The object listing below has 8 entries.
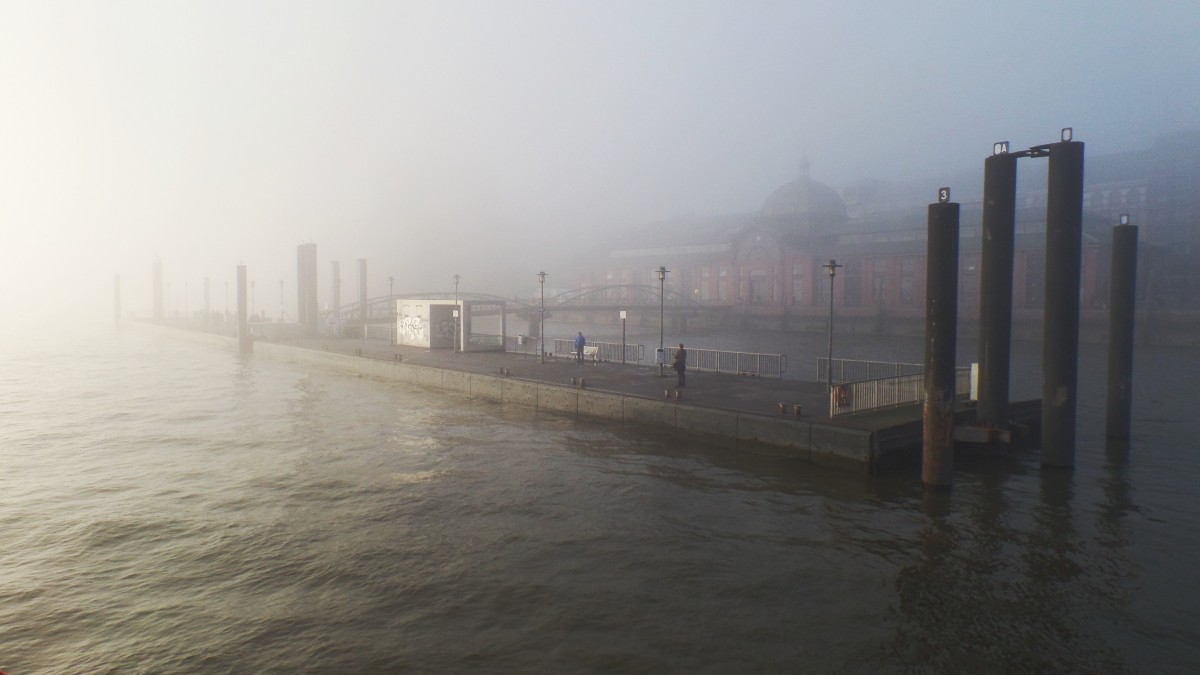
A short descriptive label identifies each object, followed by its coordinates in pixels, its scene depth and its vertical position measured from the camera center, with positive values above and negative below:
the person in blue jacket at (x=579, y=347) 35.12 -1.86
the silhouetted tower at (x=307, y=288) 71.12 +1.84
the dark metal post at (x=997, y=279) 18.73 +0.76
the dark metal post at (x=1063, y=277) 16.81 +0.73
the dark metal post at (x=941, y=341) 15.52 -0.67
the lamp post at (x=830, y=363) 22.26 -1.70
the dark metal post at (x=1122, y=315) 20.58 -0.15
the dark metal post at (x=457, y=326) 44.18 -1.13
